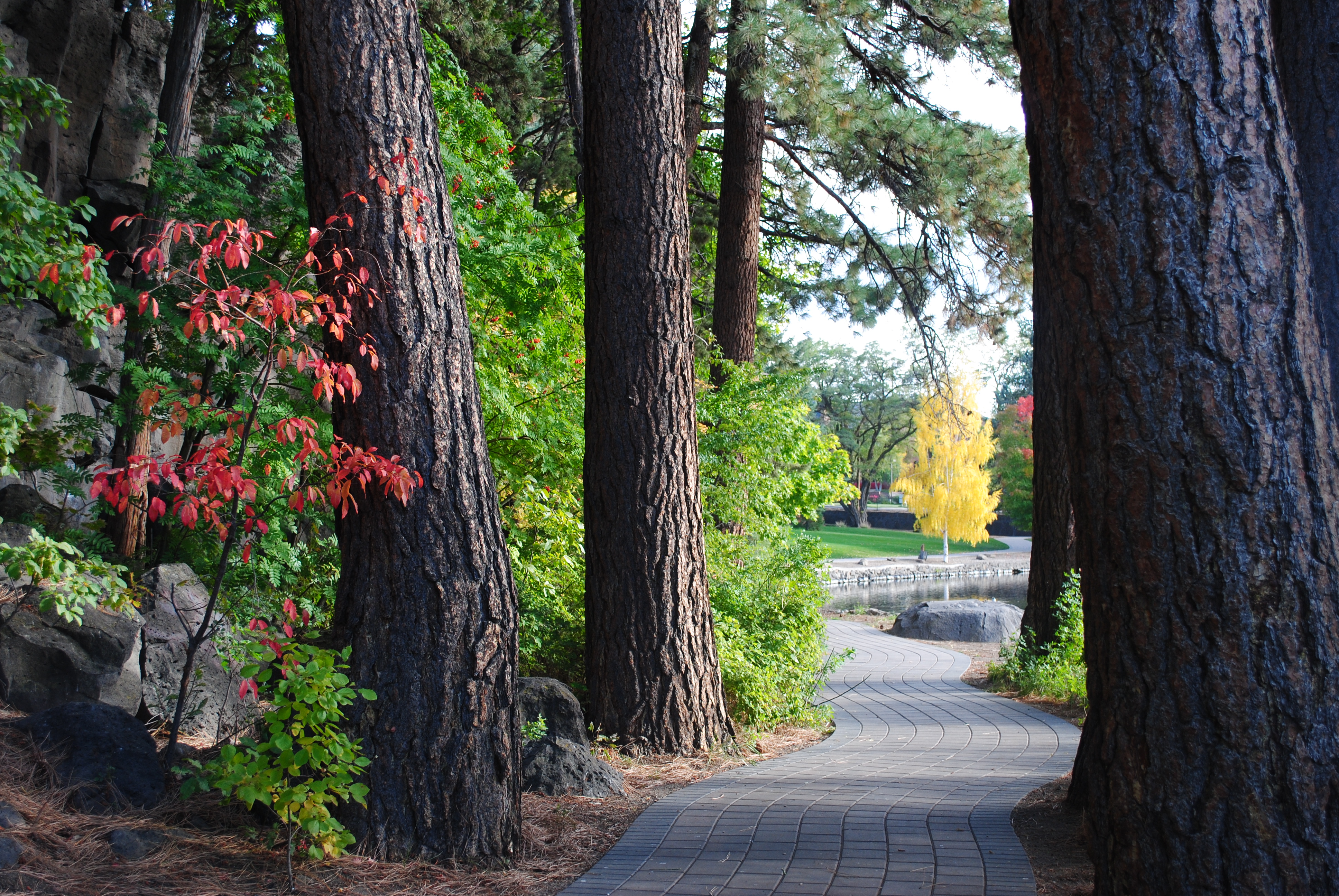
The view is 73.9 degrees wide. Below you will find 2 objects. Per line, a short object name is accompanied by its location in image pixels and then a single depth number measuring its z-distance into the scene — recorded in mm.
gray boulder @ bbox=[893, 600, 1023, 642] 12883
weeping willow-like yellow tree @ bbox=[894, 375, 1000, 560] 28062
